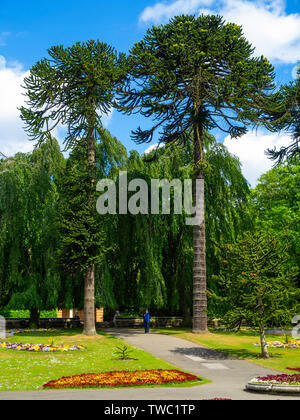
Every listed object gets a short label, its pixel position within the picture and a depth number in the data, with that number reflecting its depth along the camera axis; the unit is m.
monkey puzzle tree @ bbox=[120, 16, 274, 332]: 26.92
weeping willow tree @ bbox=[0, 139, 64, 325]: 29.47
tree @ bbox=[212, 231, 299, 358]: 21.42
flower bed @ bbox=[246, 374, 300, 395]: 12.65
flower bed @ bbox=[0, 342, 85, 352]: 22.33
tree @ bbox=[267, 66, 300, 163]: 29.81
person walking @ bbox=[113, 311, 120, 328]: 35.24
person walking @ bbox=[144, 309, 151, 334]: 29.20
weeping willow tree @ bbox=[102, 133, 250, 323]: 31.14
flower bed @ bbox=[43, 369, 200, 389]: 13.86
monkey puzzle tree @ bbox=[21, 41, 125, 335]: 27.62
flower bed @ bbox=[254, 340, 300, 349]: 25.22
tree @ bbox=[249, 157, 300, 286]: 38.31
